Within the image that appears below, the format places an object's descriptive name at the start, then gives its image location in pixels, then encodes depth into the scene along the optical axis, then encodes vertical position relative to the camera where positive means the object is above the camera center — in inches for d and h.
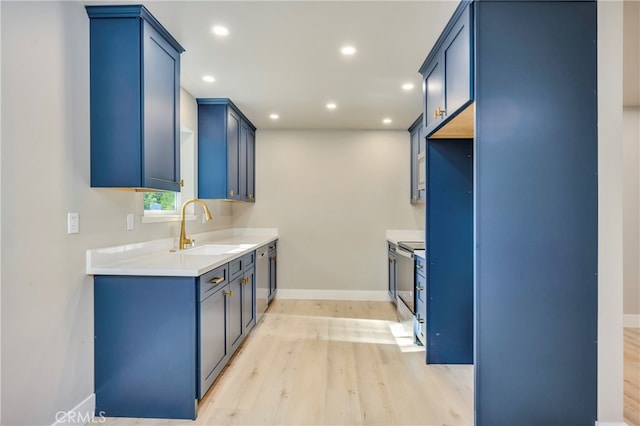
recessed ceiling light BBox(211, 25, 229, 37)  88.4 +47.9
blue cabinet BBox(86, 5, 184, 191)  80.7 +27.8
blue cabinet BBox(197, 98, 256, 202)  147.0 +27.7
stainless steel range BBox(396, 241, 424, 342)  128.8 -29.7
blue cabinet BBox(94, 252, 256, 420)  79.7 -31.7
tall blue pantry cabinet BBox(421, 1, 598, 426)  70.4 -0.3
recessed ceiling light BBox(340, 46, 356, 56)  97.3 +46.9
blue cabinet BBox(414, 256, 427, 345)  115.6 -32.3
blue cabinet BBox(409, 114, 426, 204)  169.8 +30.4
